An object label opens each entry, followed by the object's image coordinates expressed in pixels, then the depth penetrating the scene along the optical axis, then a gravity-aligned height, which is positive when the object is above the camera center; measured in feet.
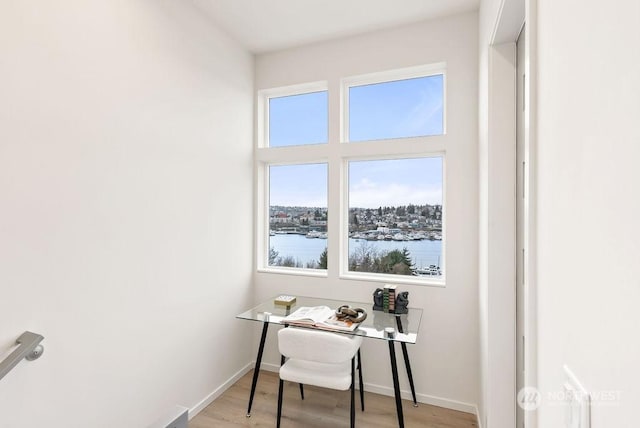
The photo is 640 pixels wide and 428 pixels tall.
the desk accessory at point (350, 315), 7.05 -2.27
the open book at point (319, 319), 6.71 -2.35
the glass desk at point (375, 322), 6.53 -2.44
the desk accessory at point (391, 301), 7.75 -2.14
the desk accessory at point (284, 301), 8.32 -2.29
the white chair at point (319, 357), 6.15 -2.80
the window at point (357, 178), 8.71 +1.04
